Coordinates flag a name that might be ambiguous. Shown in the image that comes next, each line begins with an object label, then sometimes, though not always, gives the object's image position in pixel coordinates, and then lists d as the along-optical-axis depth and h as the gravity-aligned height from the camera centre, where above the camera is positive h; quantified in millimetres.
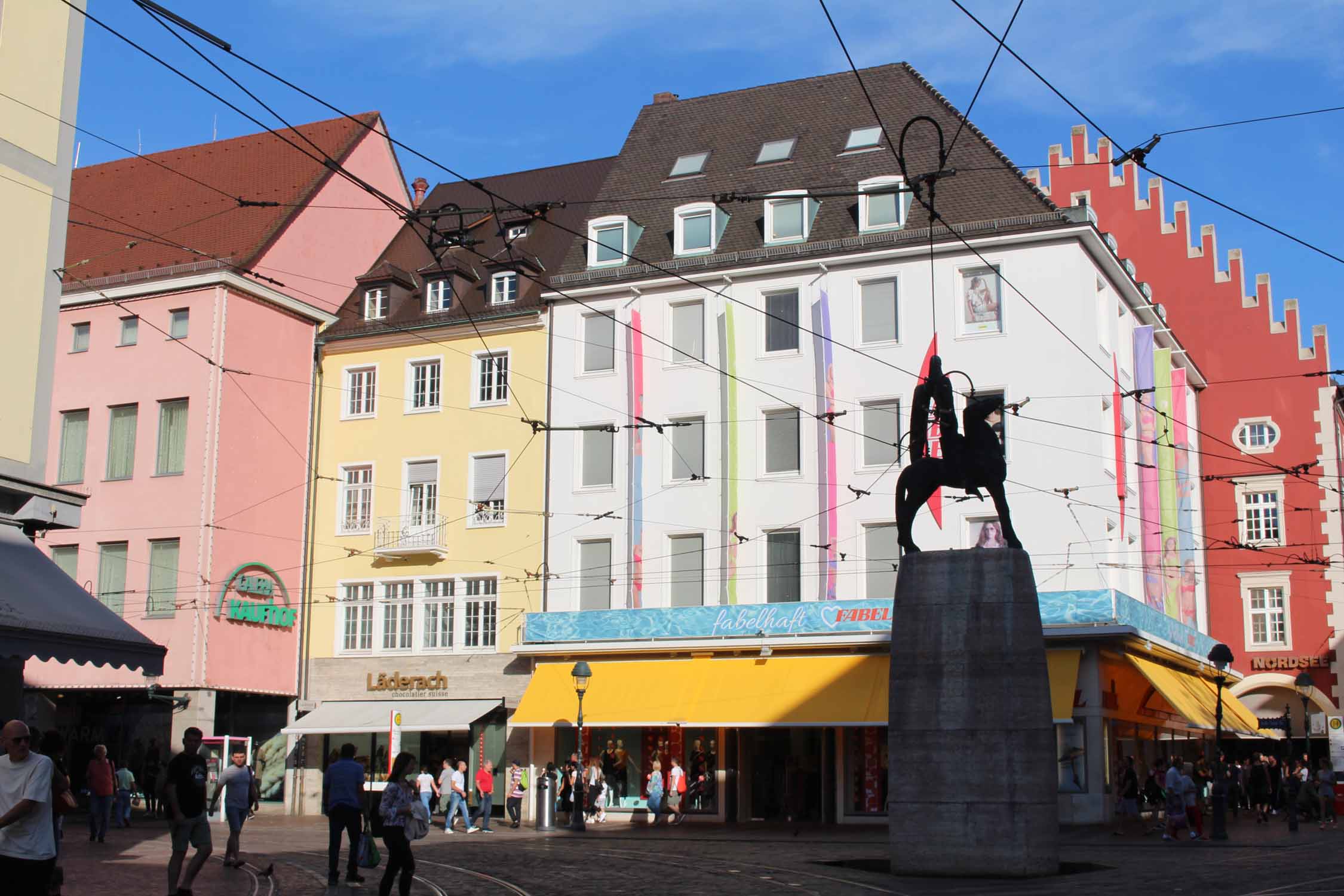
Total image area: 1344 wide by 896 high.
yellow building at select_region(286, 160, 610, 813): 39156 +5071
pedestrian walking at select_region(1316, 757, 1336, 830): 32666 -1620
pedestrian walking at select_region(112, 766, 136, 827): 31203 -1882
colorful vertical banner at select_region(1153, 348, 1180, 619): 40531 +6082
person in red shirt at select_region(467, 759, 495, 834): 32219 -1790
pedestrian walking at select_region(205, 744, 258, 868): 19203 -1142
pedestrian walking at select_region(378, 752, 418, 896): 15008 -1237
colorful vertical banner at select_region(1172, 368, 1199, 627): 43062 +6079
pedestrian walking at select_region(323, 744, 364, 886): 16875 -973
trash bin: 33531 -2144
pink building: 38875 +6434
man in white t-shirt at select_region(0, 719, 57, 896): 9734 -701
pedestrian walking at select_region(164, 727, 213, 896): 14484 -934
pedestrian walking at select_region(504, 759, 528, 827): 34531 -2062
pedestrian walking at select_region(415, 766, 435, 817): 25406 -1355
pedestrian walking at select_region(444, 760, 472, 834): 31156 -1833
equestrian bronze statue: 19078 +3150
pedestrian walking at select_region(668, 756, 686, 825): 35031 -1863
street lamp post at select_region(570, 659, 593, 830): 32156 -1292
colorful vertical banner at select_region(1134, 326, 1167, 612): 38656 +6085
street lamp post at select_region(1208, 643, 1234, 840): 27328 -1436
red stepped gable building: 44625 +7783
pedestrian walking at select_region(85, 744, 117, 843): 24672 -1410
